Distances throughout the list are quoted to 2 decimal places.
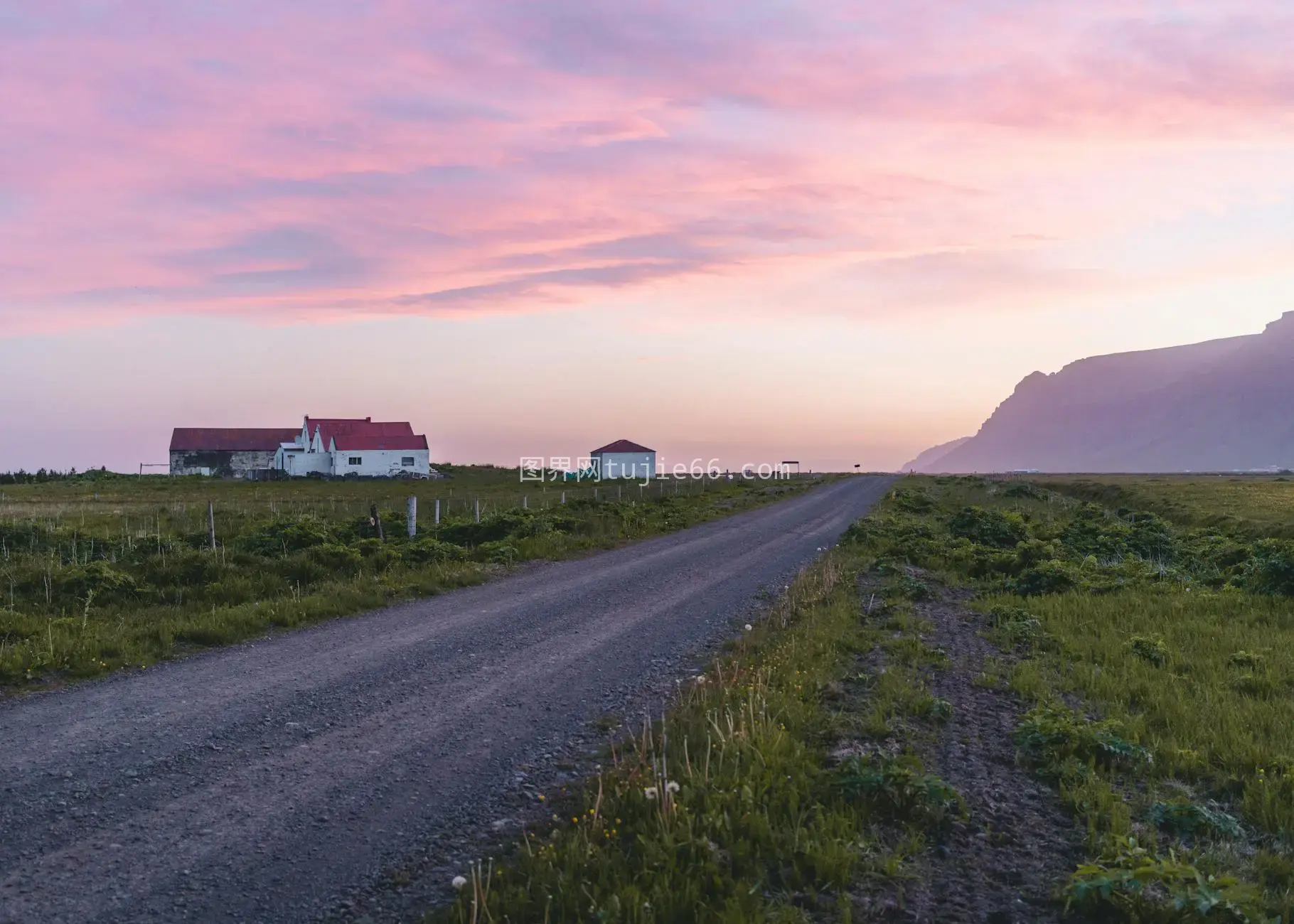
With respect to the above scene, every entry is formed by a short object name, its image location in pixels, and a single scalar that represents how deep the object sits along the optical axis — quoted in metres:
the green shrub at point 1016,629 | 12.09
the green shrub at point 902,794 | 5.91
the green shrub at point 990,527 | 25.11
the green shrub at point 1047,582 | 16.20
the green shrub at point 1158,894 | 4.55
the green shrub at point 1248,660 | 10.33
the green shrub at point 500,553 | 19.84
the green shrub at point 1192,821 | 5.87
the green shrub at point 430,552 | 18.81
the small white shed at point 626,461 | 98.75
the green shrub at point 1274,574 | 14.73
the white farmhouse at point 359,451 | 92.38
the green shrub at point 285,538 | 20.42
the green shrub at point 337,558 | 17.47
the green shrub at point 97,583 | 14.42
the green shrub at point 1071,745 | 7.11
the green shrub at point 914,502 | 41.39
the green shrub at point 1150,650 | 10.73
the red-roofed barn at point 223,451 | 102.69
